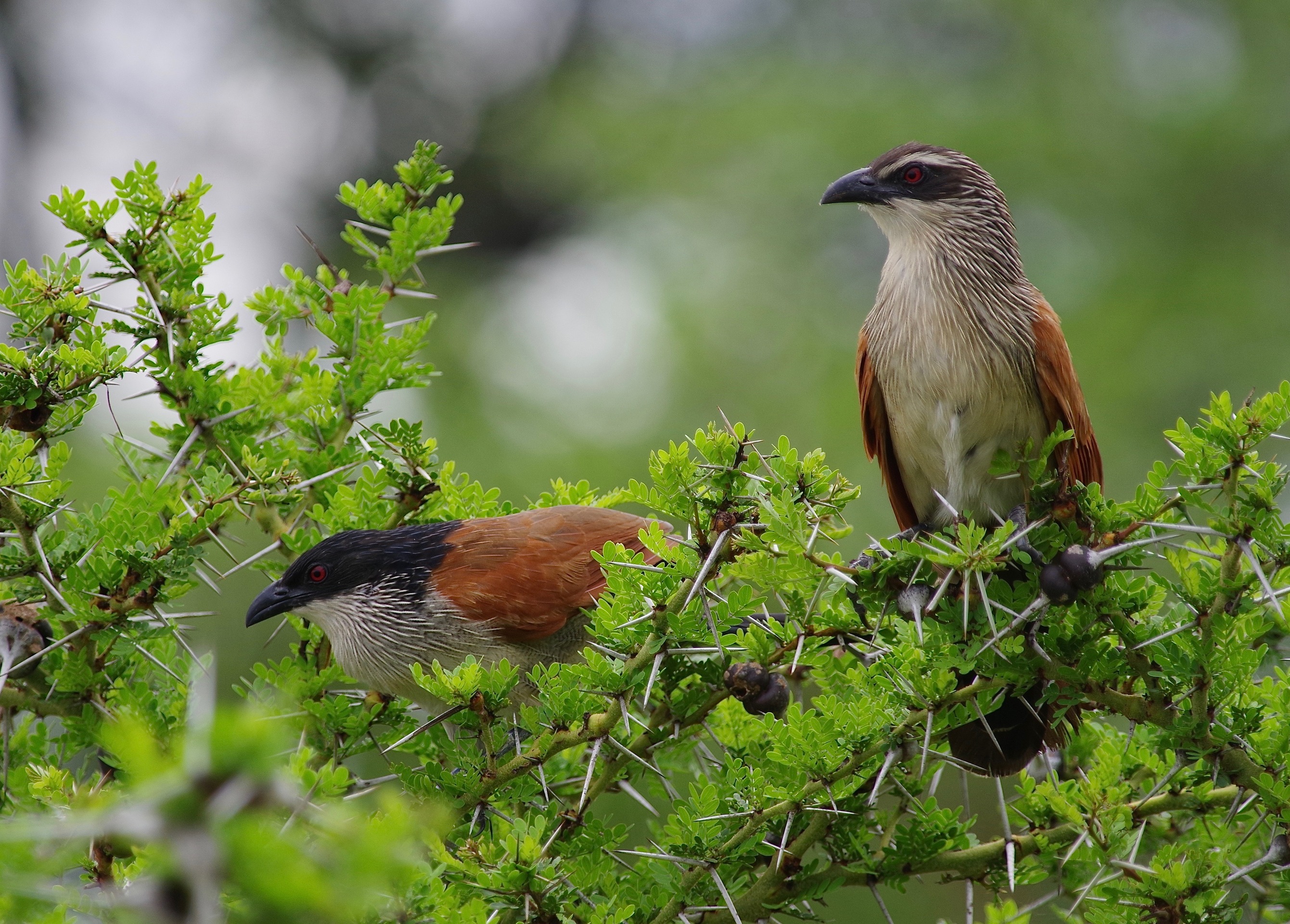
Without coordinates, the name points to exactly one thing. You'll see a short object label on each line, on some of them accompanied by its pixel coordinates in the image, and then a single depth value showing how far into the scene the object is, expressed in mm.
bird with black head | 5344
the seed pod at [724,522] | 3602
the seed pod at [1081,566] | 3557
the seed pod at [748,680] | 4191
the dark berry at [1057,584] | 3596
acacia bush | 3662
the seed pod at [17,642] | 4297
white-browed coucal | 5539
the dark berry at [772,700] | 4266
